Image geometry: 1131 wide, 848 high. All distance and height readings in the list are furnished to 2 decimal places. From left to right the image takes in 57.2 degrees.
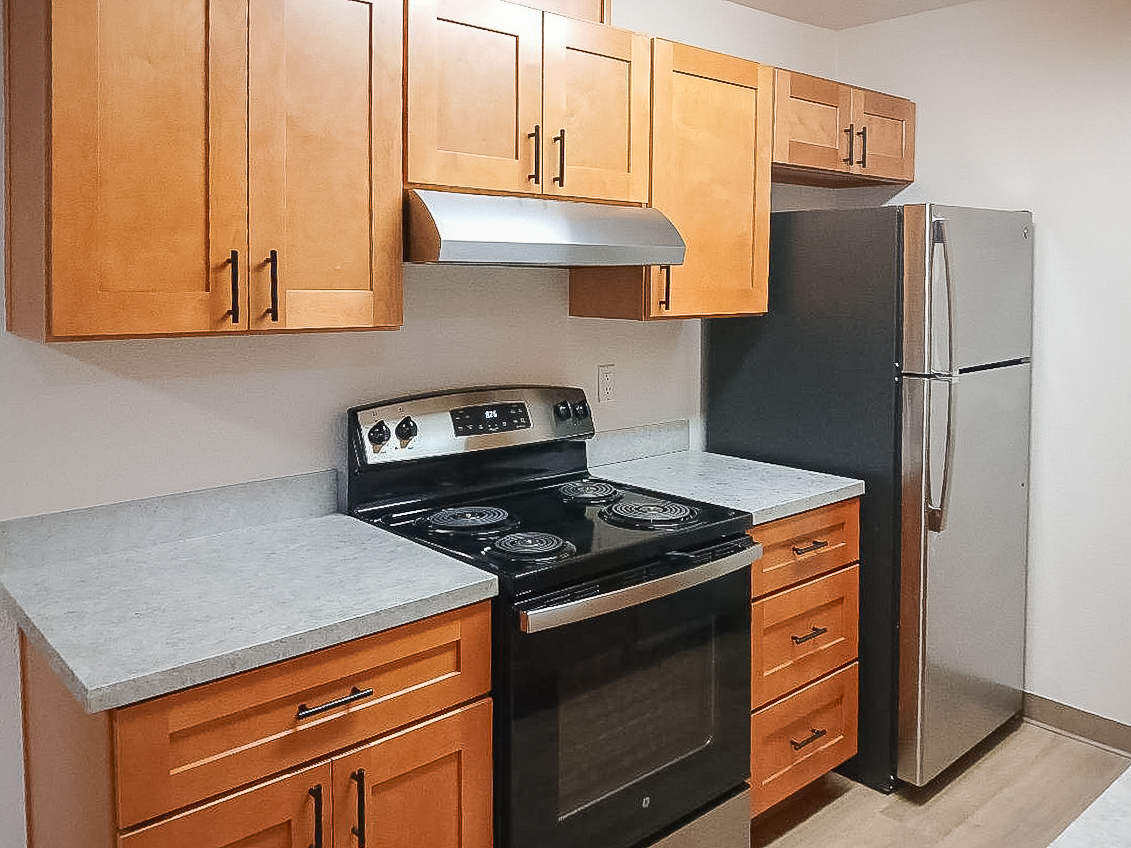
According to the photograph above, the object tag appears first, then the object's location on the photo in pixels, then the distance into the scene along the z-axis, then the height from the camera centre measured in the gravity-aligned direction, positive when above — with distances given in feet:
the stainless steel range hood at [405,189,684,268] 6.84 +0.85
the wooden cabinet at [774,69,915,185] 9.78 +2.21
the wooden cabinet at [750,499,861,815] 8.70 -2.61
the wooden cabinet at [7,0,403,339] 5.60 +1.08
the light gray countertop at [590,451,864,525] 8.71 -1.17
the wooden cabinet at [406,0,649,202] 7.03 +1.82
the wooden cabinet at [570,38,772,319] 8.63 +1.40
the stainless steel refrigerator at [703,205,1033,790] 9.21 -0.63
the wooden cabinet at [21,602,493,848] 5.23 -2.25
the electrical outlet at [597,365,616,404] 9.98 -0.30
